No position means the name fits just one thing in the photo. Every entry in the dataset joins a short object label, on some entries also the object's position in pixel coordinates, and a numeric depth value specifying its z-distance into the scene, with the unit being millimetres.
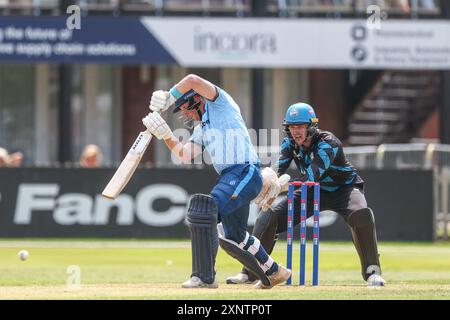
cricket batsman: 10422
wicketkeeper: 11570
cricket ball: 15974
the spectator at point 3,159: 22891
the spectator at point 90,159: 23203
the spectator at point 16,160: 23539
